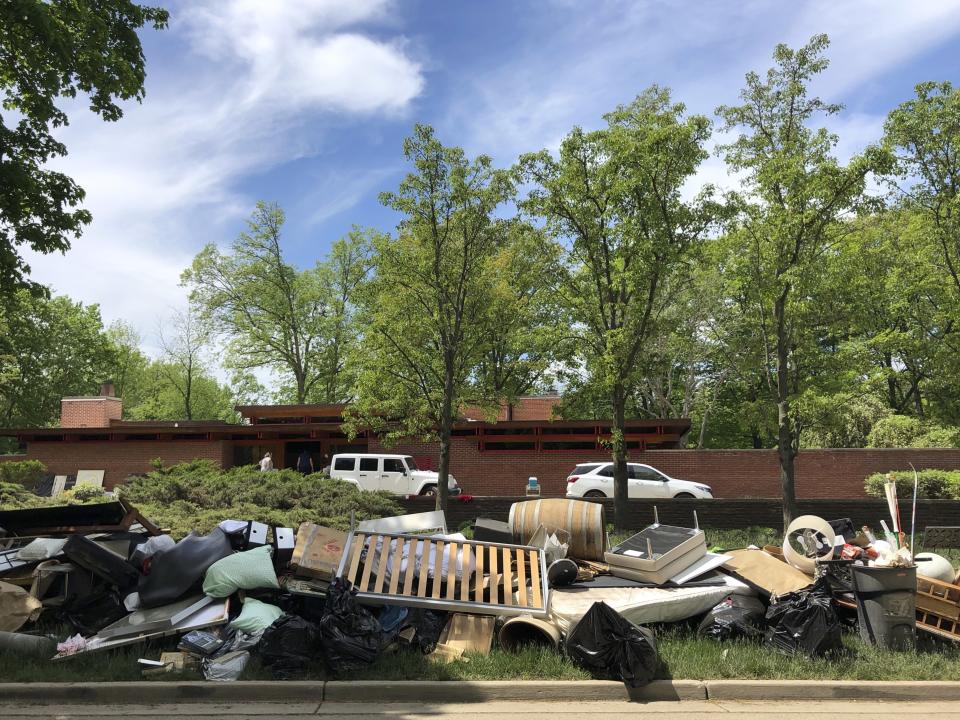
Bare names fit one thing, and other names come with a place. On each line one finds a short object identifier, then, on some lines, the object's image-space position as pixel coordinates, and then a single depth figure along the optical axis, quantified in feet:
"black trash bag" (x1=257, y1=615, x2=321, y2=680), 21.01
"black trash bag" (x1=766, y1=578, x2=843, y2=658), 22.43
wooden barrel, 31.71
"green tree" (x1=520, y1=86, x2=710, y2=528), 52.65
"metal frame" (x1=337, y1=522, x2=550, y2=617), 24.02
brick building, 83.05
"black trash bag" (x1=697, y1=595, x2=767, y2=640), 24.38
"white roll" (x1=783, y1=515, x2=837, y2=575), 28.63
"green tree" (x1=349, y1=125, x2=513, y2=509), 55.62
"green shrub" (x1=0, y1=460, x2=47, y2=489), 88.22
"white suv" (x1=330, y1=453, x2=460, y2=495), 77.36
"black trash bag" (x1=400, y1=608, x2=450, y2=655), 23.52
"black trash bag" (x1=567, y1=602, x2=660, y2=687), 20.66
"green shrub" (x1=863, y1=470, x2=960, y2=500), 59.36
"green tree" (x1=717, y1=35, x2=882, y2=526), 49.65
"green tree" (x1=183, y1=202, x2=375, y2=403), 136.98
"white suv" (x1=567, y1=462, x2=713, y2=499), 73.61
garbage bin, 23.31
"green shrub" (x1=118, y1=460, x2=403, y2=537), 41.98
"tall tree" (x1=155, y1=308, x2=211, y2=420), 143.41
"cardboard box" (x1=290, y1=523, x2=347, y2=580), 26.07
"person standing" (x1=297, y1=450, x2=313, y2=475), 91.25
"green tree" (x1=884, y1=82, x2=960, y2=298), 51.80
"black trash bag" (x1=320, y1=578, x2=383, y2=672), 21.08
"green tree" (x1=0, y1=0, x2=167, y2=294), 37.22
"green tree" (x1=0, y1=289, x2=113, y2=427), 136.56
